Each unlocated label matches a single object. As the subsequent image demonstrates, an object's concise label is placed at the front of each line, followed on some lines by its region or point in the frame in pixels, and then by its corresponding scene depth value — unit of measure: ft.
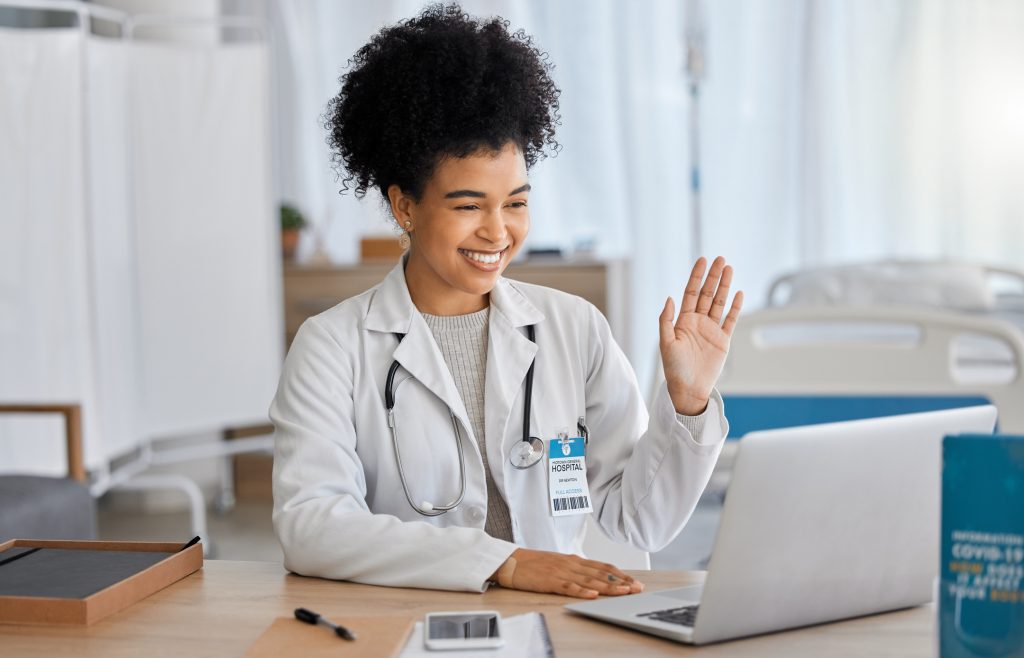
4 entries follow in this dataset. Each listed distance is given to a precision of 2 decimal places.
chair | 9.25
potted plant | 16.20
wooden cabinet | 15.10
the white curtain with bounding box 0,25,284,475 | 12.17
